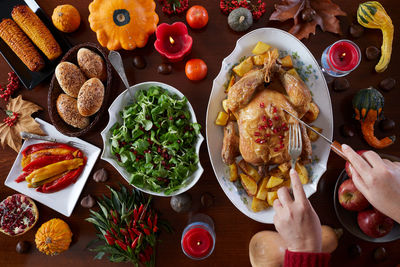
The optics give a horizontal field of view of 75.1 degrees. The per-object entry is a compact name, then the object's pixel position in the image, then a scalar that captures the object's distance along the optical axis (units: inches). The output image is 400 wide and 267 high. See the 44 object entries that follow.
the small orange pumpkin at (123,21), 66.5
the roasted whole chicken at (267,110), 59.5
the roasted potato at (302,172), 64.8
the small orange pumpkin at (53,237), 66.2
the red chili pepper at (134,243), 62.2
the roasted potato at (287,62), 66.0
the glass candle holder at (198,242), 61.6
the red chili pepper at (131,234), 63.8
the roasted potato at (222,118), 66.1
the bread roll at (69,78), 65.2
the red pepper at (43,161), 69.7
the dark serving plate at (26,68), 70.9
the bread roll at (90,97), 64.1
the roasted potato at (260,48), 65.7
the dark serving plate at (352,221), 62.2
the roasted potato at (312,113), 64.1
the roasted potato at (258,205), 65.5
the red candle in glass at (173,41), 67.9
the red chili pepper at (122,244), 62.7
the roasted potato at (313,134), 65.5
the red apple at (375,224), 59.2
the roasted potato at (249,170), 66.8
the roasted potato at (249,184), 65.6
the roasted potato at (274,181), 64.6
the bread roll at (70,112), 66.4
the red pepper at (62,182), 69.6
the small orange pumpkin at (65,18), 68.4
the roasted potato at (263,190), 65.6
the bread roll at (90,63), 66.5
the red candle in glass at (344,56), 64.4
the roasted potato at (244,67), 65.7
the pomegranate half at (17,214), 68.9
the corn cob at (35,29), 68.4
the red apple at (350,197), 59.6
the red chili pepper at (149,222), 65.2
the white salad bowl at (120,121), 63.2
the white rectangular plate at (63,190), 69.7
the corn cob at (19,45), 69.2
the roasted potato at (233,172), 66.8
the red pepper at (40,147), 71.1
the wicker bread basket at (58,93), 66.5
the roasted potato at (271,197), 64.2
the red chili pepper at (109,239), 63.9
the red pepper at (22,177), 70.0
